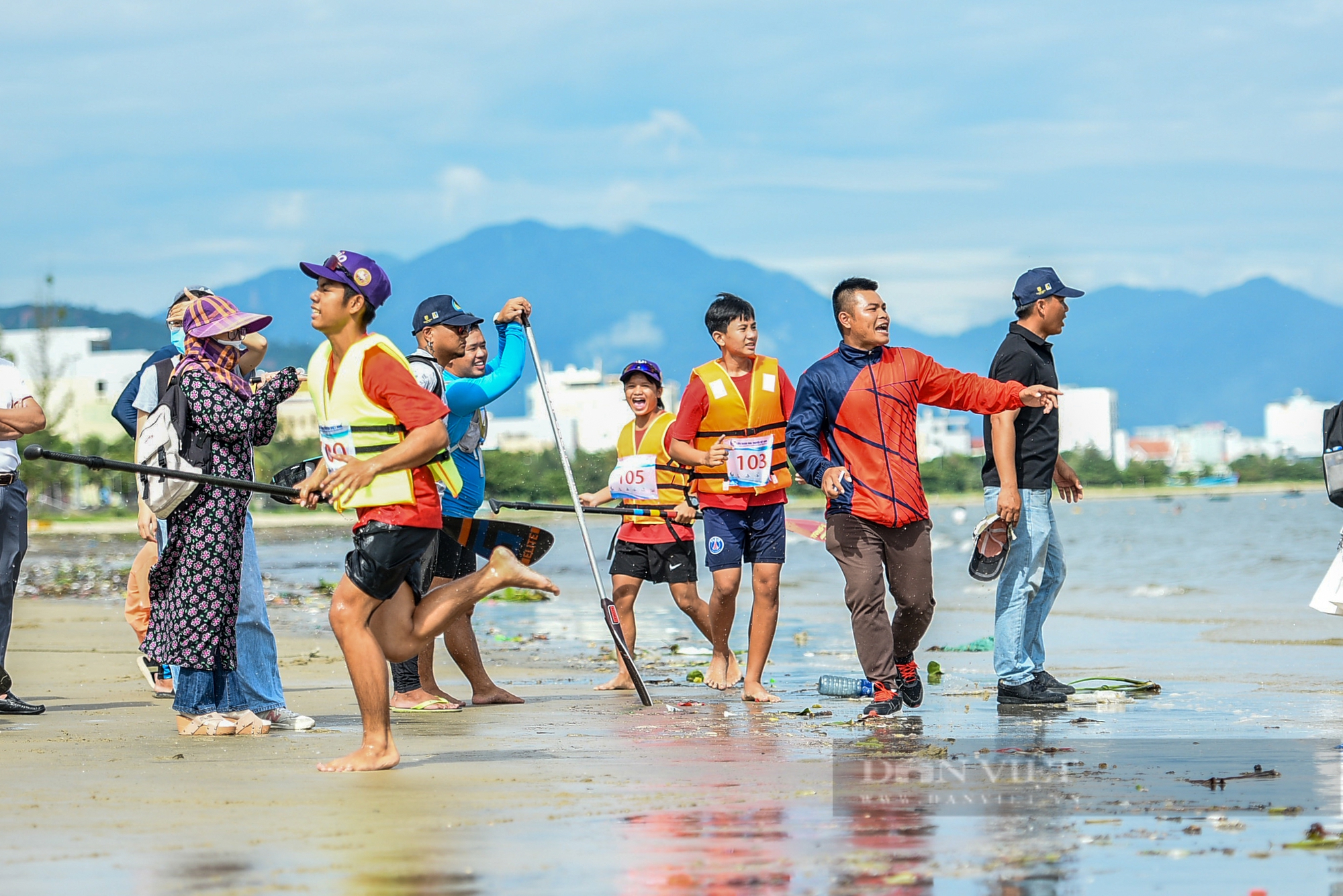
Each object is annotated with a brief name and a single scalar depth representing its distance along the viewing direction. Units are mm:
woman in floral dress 13406
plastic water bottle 16016
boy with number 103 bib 16344
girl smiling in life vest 18453
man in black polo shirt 15484
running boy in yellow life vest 11250
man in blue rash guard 15453
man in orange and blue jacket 14781
